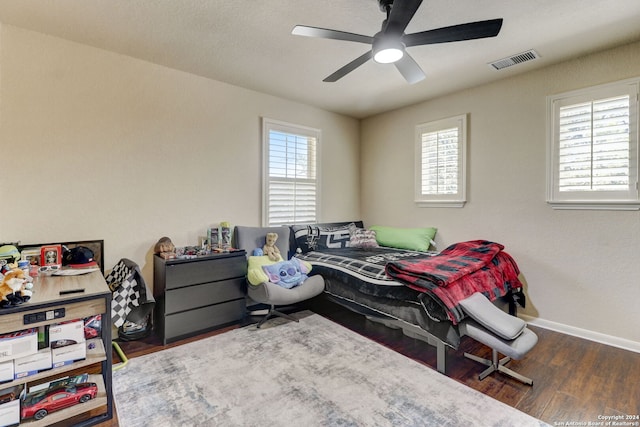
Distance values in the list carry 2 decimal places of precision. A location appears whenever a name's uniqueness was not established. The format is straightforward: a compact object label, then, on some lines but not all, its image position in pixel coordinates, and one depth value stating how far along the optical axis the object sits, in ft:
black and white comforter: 8.26
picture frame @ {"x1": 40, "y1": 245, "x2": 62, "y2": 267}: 7.38
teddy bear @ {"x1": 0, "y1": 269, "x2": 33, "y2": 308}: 4.78
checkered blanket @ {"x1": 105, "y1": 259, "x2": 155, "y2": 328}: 8.23
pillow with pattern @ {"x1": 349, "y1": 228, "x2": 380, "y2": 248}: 13.26
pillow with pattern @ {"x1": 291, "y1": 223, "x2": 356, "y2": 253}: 12.78
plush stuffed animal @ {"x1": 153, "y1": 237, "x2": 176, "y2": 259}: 9.37
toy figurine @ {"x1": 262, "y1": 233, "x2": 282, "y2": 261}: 10.89
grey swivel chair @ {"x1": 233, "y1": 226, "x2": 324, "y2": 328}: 9.32
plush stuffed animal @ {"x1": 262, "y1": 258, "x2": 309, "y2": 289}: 9.84
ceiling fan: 5.57
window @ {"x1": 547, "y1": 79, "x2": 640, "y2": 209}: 8.59
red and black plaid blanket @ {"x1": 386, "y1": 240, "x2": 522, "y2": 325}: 7.14
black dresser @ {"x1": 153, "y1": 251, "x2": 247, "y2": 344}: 8.82
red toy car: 5.13
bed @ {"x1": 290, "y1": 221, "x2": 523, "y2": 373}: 7.17
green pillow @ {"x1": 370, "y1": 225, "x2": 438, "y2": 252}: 12.68
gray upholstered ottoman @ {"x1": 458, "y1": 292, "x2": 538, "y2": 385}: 6.52
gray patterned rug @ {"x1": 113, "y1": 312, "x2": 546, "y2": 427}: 5.74
